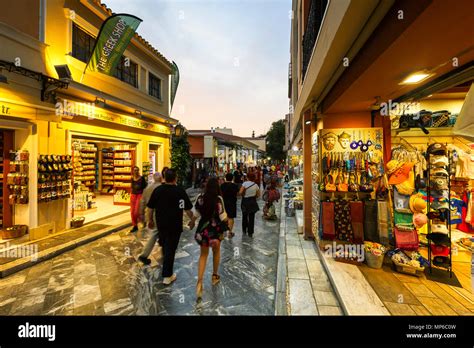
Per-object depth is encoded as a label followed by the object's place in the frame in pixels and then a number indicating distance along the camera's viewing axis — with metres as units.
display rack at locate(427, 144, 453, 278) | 3.71
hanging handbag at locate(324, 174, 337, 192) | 4.51
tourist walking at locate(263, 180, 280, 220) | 7.66
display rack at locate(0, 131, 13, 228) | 5.59
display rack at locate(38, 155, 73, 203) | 5.72
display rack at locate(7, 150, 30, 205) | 5.57
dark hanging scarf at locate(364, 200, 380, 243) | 4.23
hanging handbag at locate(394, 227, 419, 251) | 3.90
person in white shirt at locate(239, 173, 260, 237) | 6.26
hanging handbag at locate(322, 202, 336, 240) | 4.45
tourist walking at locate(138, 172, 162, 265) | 4.33
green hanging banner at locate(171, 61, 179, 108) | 12.27
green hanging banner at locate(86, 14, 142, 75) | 6.62
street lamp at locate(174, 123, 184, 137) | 12.85
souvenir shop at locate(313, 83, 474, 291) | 3.82
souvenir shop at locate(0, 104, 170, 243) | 5.59
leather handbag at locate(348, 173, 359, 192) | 4.39
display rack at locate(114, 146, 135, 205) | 10.05
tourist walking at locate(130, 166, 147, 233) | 6.42
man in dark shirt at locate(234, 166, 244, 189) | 6.69
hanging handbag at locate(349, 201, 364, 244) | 4.25
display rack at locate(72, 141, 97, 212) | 8.40
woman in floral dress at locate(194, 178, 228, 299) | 3.41
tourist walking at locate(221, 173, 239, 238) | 5.85
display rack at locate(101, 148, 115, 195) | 11.51
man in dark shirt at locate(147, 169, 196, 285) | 3.65
